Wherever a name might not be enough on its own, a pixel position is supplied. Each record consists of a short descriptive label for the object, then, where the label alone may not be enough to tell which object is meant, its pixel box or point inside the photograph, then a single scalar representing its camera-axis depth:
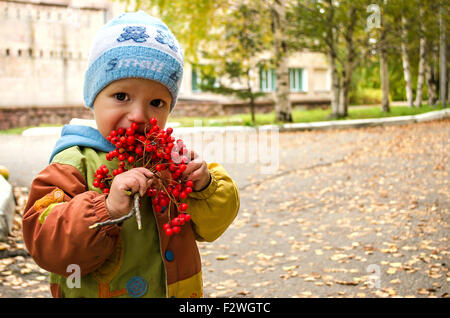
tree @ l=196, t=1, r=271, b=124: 9.98
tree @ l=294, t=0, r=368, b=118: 8.12
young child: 0.86
